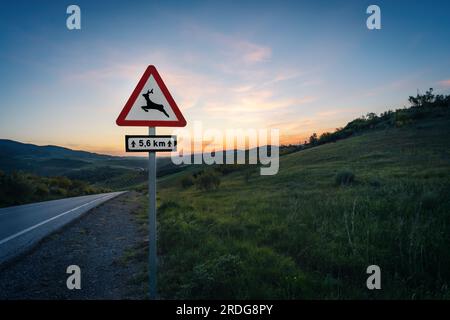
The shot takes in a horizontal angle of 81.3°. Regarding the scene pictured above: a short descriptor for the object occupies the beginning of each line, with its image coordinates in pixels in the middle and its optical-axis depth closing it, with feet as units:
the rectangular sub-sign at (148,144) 11.83
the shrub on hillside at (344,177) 44.64
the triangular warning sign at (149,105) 12.34
